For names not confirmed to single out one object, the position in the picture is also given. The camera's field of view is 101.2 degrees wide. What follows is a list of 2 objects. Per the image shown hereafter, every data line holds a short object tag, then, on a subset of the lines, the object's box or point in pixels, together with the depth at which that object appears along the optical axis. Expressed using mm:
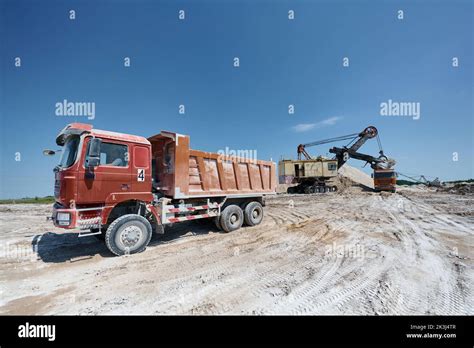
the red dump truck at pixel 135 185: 4164
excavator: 22891
